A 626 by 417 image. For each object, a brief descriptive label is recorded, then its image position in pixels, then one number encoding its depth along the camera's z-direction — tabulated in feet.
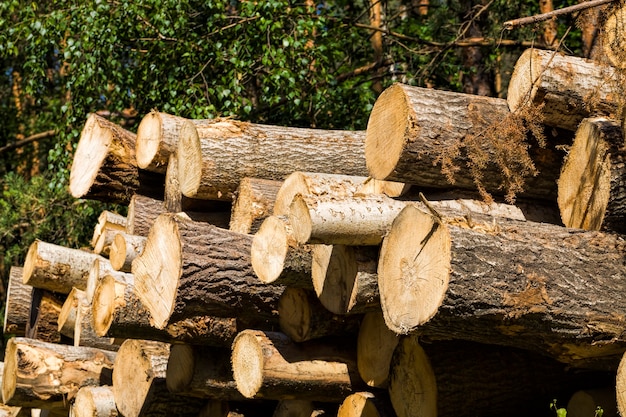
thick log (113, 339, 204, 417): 38.01
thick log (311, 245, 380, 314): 29.96
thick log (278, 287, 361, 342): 32.78
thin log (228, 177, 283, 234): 35.09
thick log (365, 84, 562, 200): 30.66
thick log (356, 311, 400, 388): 32.19
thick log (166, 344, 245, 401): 35.73
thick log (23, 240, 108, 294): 46.55
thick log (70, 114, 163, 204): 43.11
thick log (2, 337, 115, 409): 42.32
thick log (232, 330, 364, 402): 32.32
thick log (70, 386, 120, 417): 40.73
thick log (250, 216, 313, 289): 30.37
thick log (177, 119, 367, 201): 36.68
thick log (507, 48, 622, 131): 30.63
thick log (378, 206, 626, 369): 25.26
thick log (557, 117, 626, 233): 28.55
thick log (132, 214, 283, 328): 31.17
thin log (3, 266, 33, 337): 52.19
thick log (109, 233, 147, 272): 39.22
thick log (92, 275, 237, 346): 34.31
